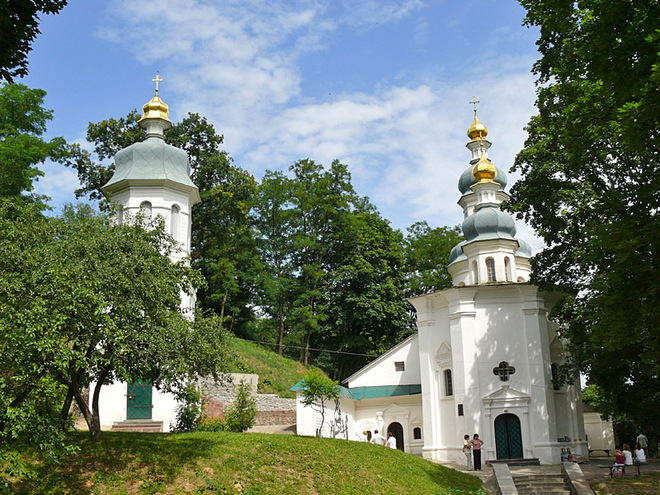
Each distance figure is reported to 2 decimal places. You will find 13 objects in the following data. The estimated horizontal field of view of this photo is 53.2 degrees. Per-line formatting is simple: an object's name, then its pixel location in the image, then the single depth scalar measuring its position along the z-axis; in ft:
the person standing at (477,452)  79.56
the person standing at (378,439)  91.62
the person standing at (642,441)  89.81
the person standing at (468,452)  81.76
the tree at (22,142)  77.51
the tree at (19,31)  27.84
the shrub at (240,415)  72.33
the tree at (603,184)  39.90
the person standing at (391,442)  85.46
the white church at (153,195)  78.64
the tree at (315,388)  74.08
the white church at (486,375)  87.76
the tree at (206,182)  121.15
